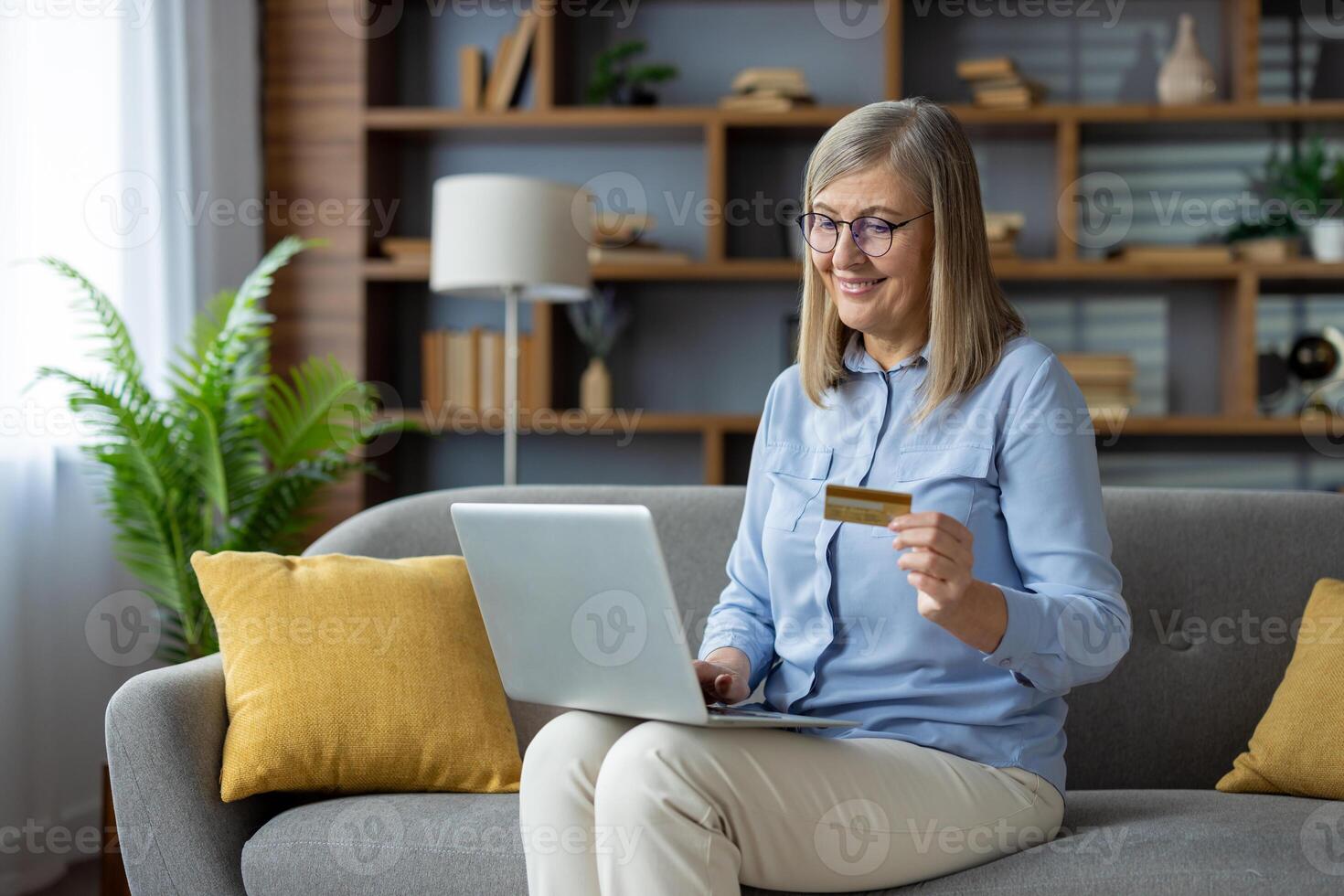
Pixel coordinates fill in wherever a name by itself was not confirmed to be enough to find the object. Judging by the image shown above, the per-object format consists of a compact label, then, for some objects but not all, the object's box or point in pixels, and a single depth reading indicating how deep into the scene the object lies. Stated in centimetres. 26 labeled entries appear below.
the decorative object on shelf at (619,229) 383
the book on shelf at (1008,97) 375
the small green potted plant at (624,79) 381
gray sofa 156
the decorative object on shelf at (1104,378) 376
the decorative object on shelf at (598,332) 394
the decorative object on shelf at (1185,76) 375
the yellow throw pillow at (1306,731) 180
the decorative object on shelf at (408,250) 386
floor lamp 331
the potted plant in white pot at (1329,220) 370
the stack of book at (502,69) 388
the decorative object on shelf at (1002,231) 372
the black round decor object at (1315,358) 382
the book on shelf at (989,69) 373
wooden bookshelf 372
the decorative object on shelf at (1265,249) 368
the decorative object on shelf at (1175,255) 372
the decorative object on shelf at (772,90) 378
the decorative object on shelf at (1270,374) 391
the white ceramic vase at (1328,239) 369
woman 134
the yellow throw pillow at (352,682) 182
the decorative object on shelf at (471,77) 392
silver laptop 130
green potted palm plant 283
